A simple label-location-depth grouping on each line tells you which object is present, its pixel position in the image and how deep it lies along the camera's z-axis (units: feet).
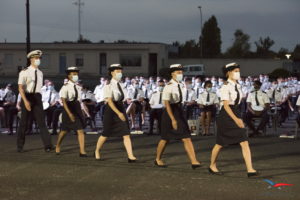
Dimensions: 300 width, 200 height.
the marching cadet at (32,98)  37.03
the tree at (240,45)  305.88
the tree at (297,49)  314.35
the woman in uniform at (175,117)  30.19
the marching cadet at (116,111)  32.51
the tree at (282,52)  280.10
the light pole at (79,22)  262.30
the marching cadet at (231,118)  27.66
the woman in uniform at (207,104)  50.08
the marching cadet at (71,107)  36.22
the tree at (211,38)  286.25
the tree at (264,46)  326.65
